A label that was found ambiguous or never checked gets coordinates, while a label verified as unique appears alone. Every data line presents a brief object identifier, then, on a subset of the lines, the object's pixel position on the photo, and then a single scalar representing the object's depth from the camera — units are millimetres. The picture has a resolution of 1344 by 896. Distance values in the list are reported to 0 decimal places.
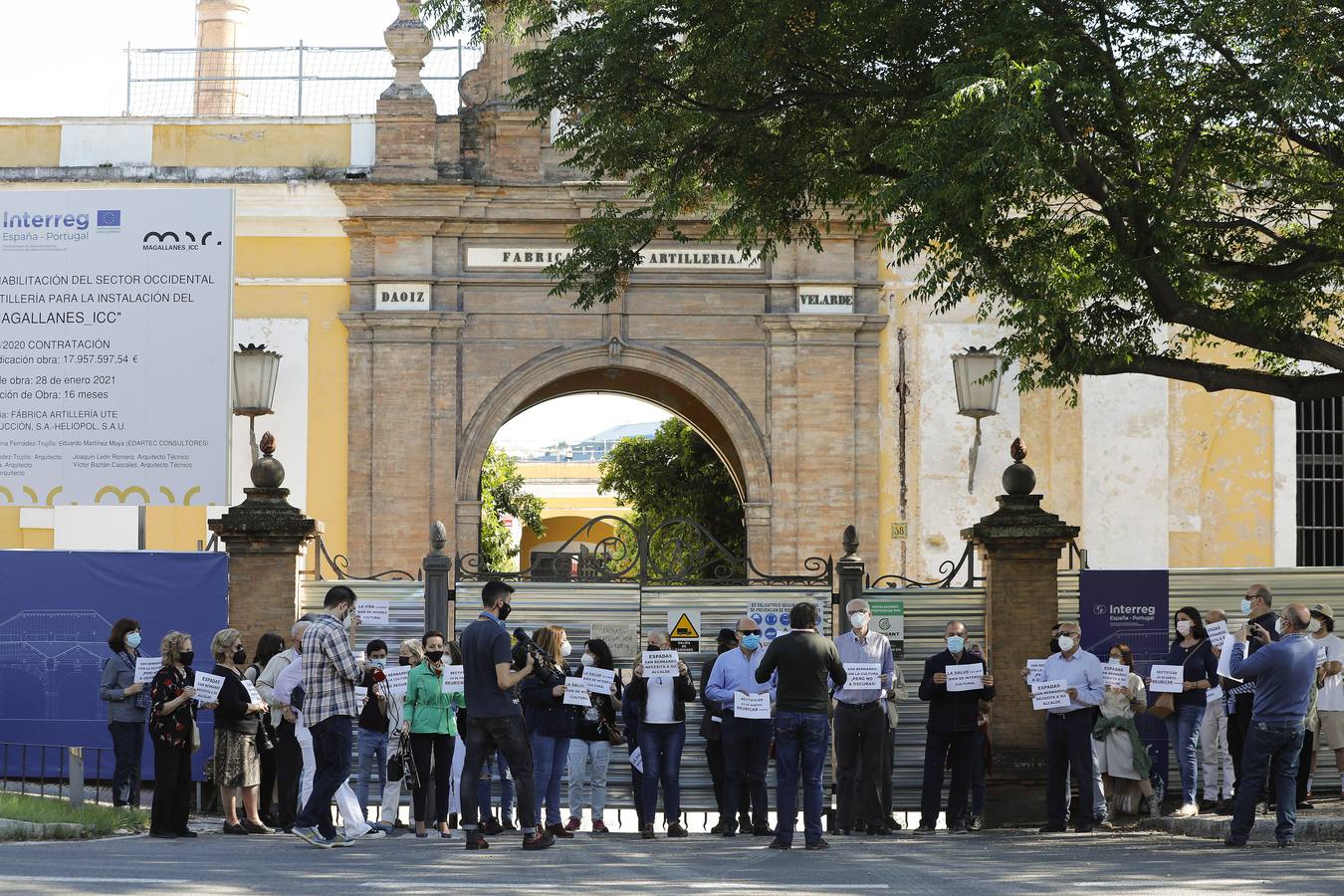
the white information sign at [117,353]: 17734
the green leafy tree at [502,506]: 48406
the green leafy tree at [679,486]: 35656
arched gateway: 24484
